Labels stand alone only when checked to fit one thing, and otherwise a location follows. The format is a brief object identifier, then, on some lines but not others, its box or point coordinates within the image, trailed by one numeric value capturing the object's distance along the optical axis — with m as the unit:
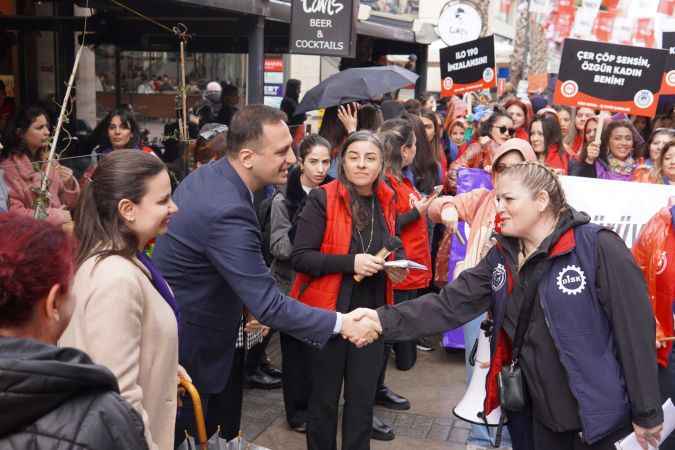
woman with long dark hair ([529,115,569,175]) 8.31
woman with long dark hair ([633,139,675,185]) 5.88
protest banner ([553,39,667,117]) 8.57
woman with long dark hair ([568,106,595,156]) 10.12
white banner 5.15
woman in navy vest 3.31
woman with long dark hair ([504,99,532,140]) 9.88
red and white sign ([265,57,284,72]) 19.84
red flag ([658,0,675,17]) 23.22
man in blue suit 3.59
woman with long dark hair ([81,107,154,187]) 7.18
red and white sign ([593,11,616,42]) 26.53
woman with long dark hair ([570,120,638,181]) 7.89
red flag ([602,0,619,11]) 34.57
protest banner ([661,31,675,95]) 10.65
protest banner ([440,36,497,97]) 12.16
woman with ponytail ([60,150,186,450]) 2.63
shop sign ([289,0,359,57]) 8.12
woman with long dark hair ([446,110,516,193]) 8.48
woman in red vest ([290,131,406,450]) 4.69
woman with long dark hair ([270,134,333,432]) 5.55
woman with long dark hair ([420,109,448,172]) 8.91
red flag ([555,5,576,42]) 31.67
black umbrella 8.11
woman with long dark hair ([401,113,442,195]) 7.95
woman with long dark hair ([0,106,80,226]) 4.82
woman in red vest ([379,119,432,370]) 6.07
